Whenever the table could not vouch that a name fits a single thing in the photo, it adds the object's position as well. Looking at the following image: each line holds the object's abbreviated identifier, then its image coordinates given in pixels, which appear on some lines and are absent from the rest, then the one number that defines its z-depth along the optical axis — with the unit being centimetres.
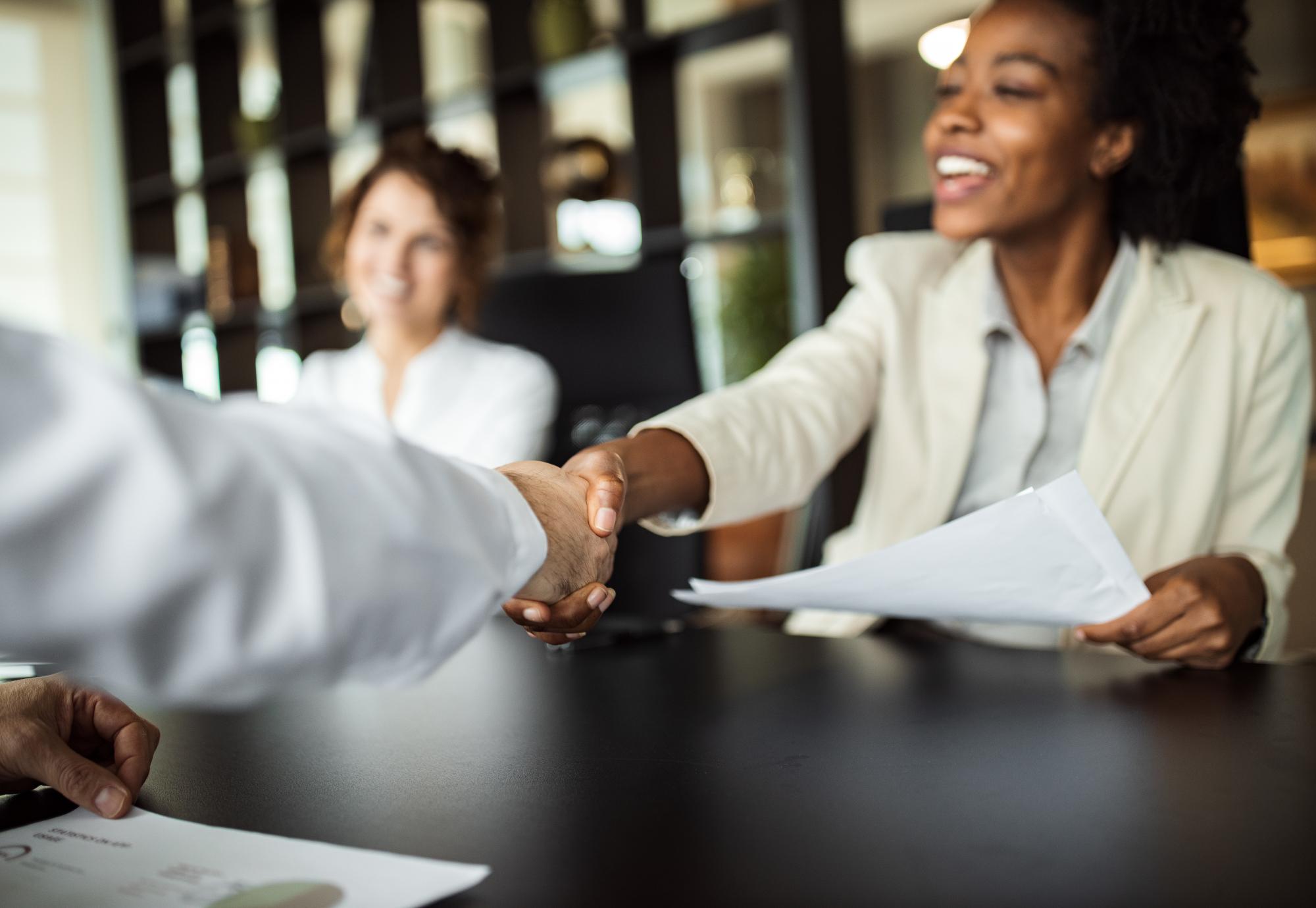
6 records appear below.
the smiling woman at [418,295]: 233
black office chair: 179
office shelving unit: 255
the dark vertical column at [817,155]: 252
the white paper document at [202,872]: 48
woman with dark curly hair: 131
